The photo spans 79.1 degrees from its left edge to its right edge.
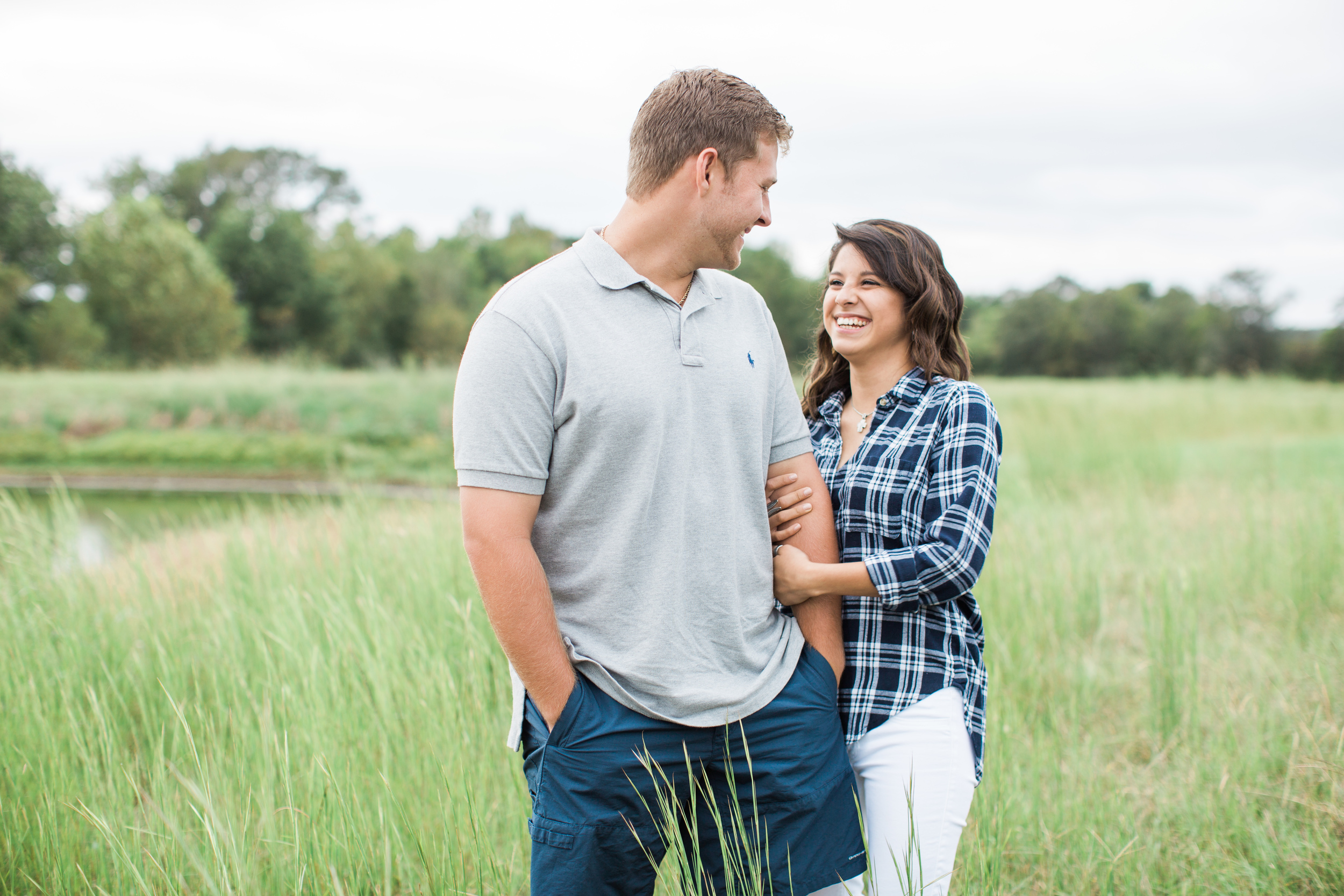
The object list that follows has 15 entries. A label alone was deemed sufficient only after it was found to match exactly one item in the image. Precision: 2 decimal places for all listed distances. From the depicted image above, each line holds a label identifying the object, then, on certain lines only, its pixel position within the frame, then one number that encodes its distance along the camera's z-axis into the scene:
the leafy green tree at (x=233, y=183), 49.28
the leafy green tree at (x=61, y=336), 29.52
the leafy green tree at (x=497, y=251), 47.27
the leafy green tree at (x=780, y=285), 43.22
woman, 1.65
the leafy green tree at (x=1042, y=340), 52.50
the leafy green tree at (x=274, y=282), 39.53
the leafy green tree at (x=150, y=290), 31.78
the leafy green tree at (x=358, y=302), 40.69
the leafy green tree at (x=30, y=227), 29.17
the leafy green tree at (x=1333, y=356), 33.59
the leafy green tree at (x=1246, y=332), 39.78
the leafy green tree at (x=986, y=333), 54.38
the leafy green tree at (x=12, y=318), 28.45
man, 1.39
